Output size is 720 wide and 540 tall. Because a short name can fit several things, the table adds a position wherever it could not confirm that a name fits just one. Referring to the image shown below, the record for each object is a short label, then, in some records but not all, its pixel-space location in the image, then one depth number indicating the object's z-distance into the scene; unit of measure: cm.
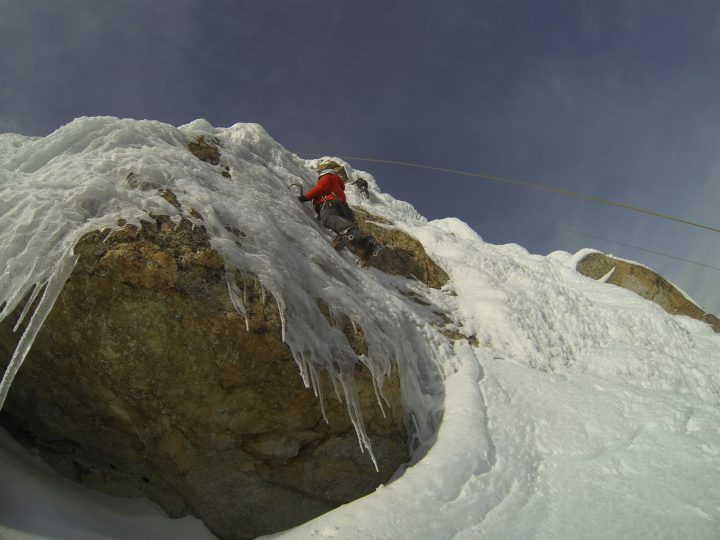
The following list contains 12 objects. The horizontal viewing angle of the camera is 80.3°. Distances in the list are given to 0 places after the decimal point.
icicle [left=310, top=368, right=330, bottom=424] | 351
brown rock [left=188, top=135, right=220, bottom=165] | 562
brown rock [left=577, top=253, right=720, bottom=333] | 1151
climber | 616
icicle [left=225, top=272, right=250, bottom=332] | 338
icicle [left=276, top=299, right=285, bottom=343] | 341
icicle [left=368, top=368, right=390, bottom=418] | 393
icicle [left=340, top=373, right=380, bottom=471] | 363
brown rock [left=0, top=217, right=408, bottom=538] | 318
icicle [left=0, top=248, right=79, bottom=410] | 270
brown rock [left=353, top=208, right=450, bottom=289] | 700
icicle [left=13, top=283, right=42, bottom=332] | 283
